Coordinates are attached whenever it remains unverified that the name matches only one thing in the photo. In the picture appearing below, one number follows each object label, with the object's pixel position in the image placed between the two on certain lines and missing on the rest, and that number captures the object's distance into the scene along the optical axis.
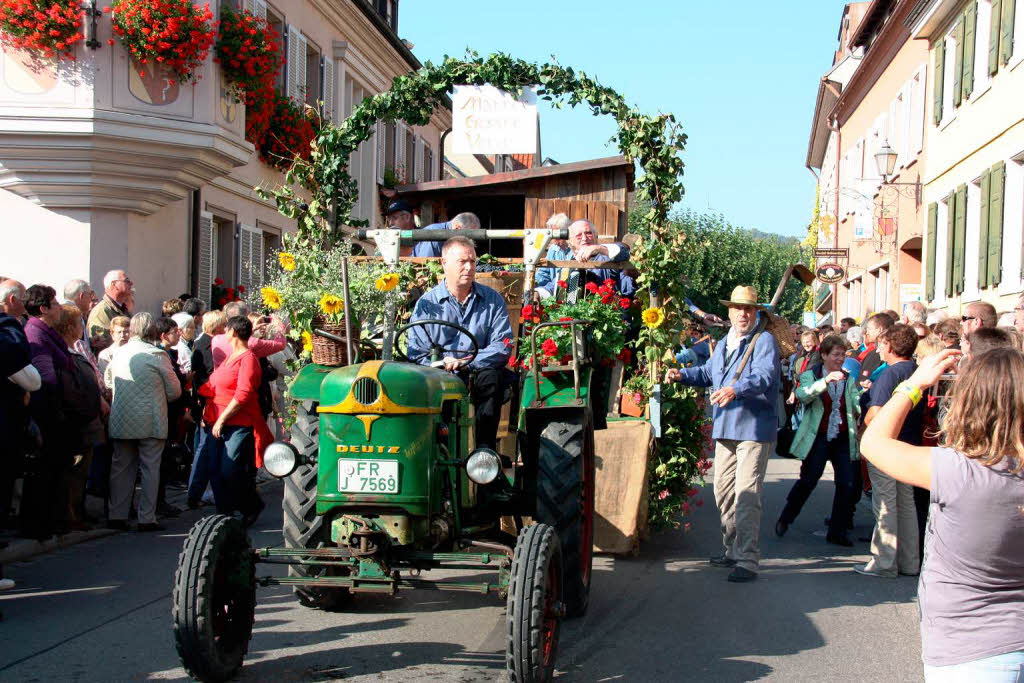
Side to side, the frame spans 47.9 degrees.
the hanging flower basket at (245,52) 14.28
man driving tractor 6.17
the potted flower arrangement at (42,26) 12.30
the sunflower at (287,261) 7.62
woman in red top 9.19
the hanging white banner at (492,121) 9.70
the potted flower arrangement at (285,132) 17.53
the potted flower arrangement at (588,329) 7.26
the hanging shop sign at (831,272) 25.15
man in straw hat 7.82
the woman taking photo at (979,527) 3.12
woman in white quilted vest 9.57
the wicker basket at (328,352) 6.11
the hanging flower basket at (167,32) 12.84
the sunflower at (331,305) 6.38
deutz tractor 4.78
